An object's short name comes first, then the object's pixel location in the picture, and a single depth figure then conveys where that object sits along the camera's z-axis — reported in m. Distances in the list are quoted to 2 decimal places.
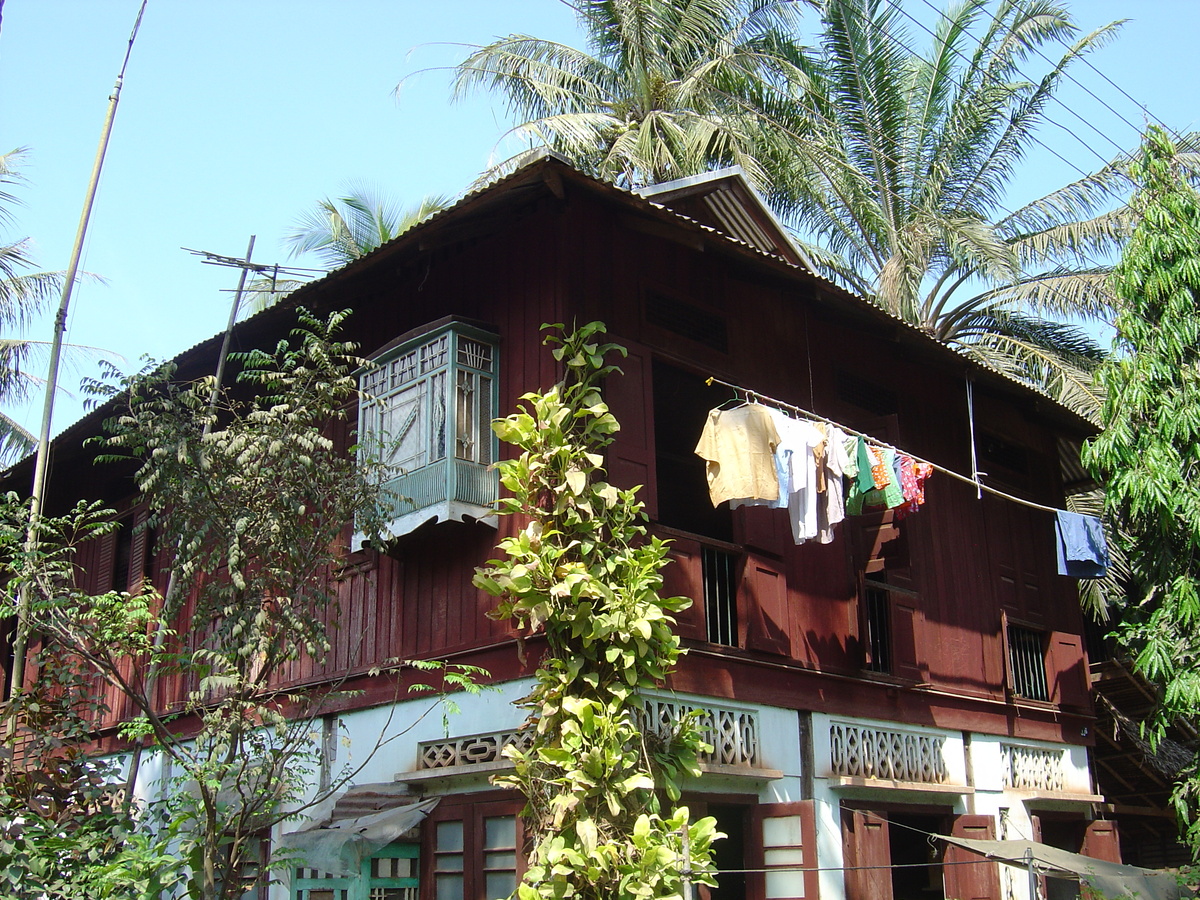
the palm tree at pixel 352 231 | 23.56
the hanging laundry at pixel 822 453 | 9.77
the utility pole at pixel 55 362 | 9.01
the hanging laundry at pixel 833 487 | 9.75
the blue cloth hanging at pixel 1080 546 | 11.93
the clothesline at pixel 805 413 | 9.57
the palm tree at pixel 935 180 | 17.86
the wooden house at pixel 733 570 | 9.07
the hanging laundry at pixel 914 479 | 10.27
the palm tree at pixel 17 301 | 20.83
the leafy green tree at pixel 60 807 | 7.71
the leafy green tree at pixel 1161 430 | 10.86
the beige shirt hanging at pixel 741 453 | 9.25
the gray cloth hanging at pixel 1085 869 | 8.57
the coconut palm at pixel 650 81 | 17.42
